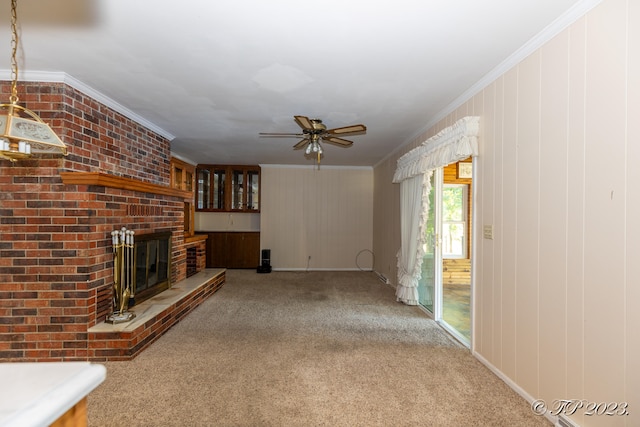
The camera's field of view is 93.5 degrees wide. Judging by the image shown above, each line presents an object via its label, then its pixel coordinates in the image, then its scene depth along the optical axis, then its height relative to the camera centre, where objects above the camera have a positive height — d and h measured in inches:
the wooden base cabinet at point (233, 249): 273.3 -33.3
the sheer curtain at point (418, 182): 107.0 +17.5
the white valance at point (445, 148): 104.7 +27.6
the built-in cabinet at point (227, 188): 274.5 +22.4
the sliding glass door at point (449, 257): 142.5 -26.1
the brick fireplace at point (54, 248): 100.1 -12.8
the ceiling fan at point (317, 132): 116.3 +34.5
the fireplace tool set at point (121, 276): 111.4 -24.7
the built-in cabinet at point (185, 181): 219.2 +24.2
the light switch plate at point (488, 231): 97.2 -5.1
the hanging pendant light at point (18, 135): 53.3 +14.2
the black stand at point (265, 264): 262.0 -44.8
